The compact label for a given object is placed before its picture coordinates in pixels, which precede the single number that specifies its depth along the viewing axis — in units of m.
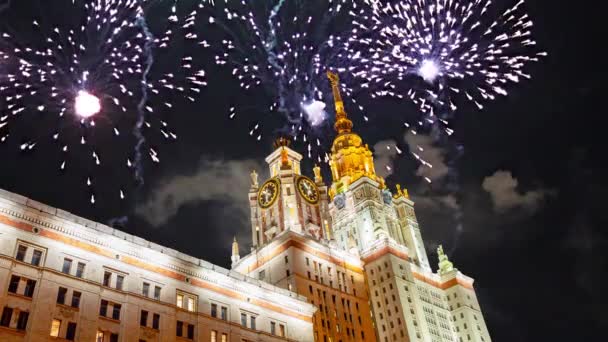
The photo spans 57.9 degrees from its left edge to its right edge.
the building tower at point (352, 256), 103.75
